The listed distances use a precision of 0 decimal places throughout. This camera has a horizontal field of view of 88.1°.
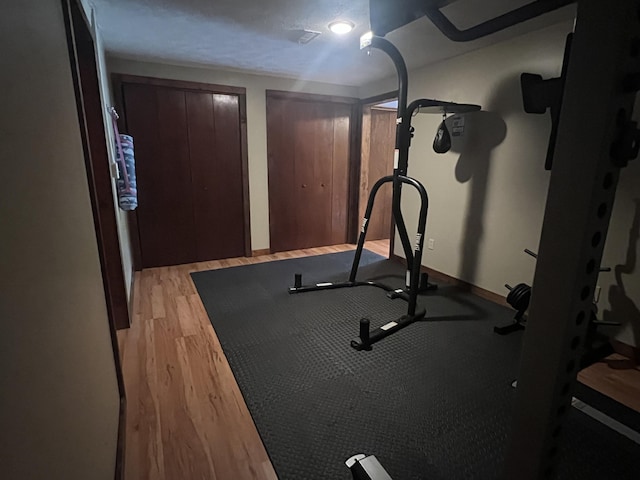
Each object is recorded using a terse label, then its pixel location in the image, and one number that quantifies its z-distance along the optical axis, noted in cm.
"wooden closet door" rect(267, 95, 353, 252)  413
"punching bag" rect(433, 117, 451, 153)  304
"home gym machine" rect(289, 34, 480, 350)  224
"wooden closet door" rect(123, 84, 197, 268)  342
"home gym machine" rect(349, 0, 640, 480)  56
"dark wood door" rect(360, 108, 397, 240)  479
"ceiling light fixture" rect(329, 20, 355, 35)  231
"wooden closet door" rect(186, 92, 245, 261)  369
